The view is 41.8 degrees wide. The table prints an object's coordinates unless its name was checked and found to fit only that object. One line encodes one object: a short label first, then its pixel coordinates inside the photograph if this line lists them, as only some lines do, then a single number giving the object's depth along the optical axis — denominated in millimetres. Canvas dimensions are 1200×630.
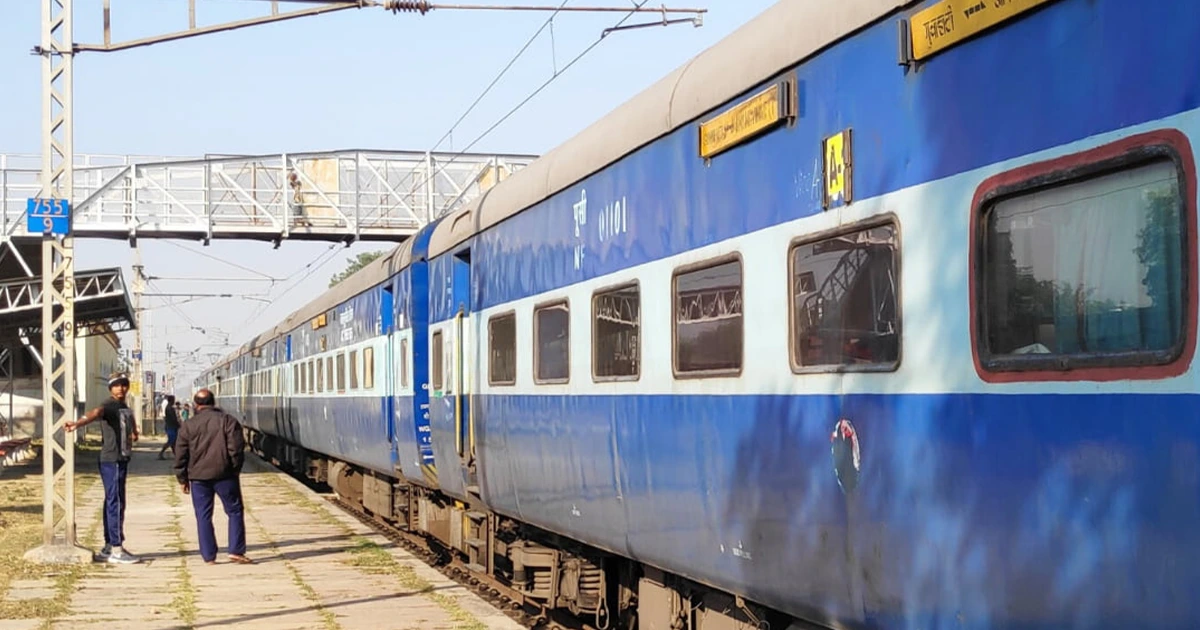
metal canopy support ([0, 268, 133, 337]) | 35688
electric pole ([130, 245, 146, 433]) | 53569
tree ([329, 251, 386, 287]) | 111281
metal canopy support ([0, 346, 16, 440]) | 43312
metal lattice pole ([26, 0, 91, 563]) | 14781
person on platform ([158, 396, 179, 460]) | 29161
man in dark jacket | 15234
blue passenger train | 3938
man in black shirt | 15219
